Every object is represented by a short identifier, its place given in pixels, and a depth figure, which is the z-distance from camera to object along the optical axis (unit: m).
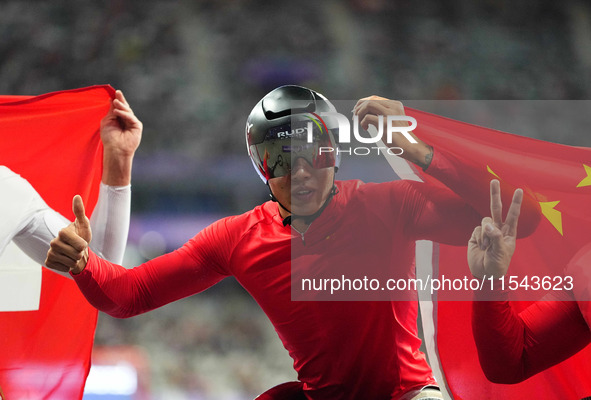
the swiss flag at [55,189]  5.83
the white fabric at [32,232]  5.82
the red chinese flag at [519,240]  4.87
